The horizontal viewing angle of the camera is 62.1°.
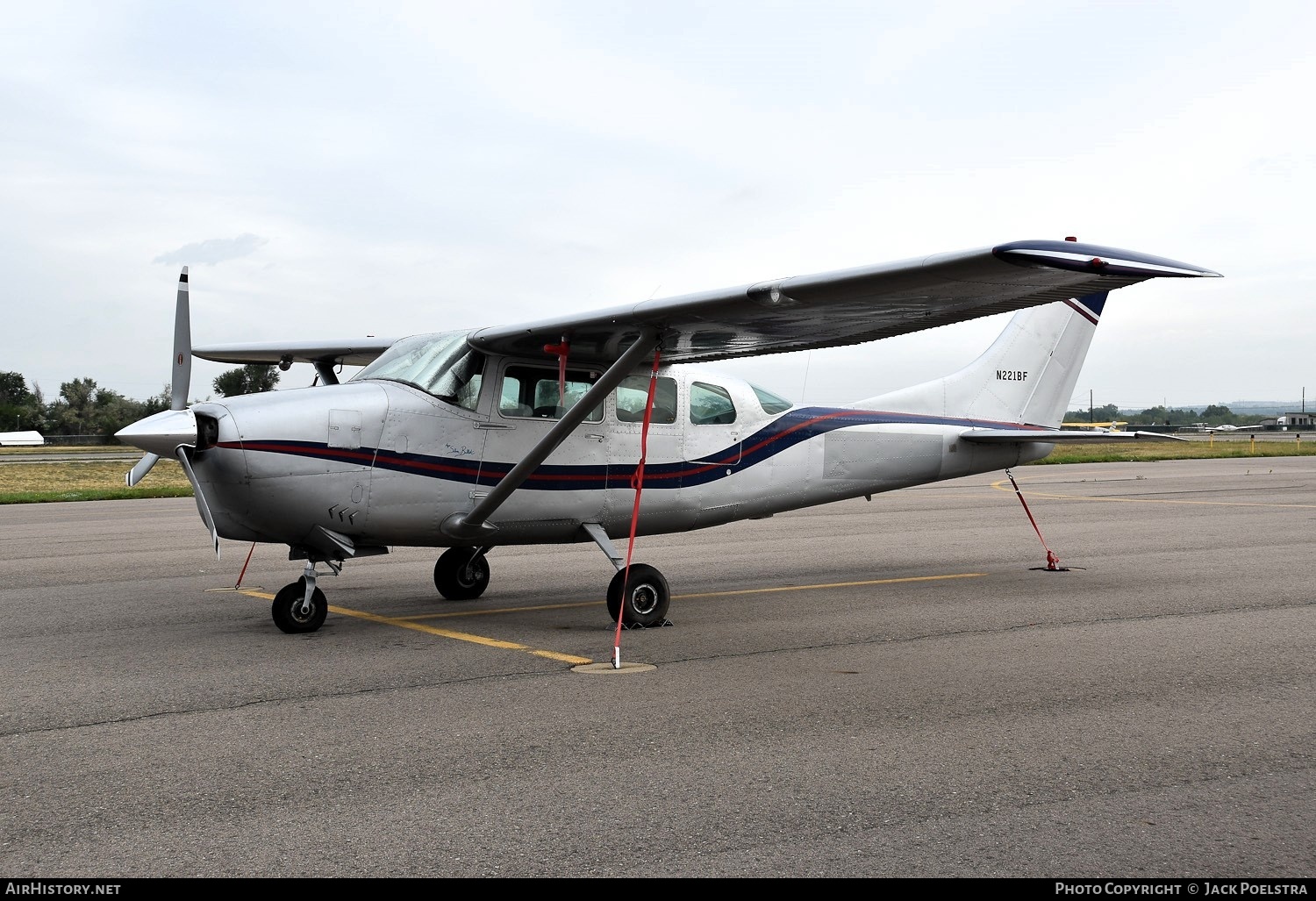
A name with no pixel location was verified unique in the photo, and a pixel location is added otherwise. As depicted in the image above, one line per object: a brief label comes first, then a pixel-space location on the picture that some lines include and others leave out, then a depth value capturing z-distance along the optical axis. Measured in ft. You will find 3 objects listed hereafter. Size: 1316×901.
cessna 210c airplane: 24.50
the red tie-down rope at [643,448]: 28.09
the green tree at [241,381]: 82.39
